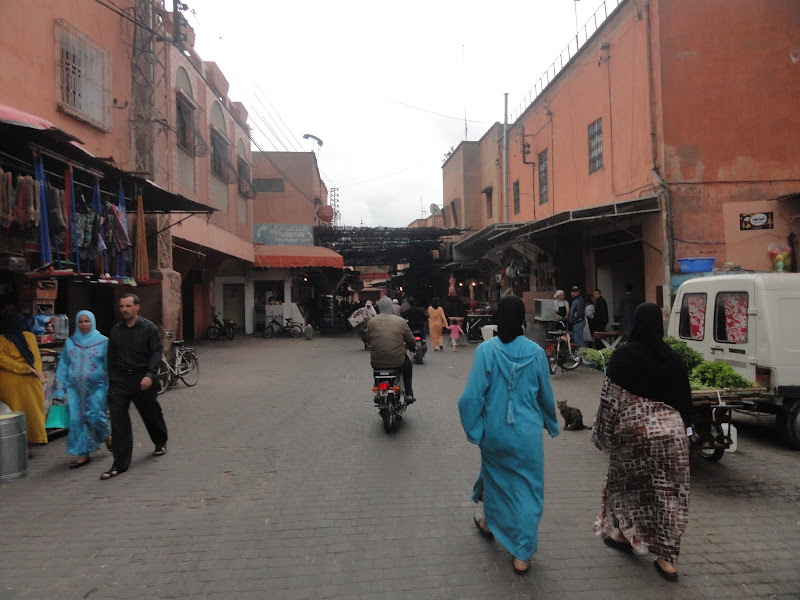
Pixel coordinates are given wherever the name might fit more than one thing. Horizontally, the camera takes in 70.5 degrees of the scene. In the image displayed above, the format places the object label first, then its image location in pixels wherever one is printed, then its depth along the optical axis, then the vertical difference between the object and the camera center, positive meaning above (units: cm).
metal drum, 532 -124
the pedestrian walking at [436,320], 1716 -46
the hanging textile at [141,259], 971 +93
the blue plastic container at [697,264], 1106 +66
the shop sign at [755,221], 1166 +156
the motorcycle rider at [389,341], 730 -45
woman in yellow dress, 625 -65
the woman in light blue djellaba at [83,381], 579 -69
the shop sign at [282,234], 2683 +358
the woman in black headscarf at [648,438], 335 -84
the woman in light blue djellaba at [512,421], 339 -72
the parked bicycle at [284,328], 2553 -87
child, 1799 -92
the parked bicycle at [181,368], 1060 -110
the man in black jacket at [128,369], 553 -56
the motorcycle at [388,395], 698 -111
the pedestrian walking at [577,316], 1345 -35
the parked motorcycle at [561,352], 1237 -111
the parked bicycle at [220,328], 2253 -72
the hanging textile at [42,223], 665 +111
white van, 595 -40
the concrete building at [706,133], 1178 +350
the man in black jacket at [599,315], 1367 -35
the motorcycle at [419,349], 1430 -113
